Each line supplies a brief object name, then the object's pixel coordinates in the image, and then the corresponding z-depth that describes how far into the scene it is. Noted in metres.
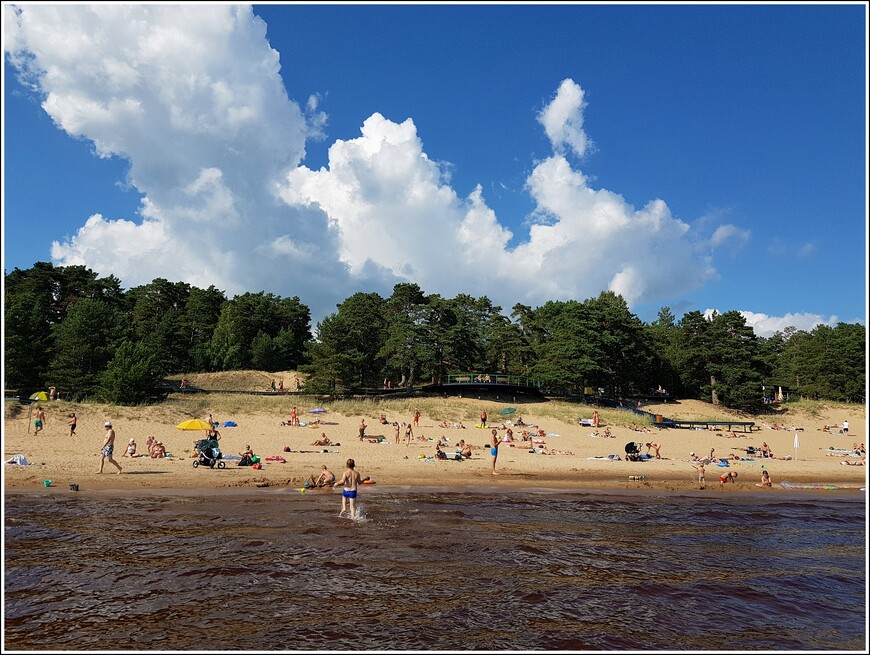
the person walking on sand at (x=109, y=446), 19.16
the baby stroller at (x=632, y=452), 28.86
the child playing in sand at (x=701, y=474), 24.17
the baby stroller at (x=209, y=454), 21.69
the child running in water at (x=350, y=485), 15.27
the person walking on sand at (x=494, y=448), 23.46
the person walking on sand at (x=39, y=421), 25.45
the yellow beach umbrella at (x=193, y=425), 25.03
